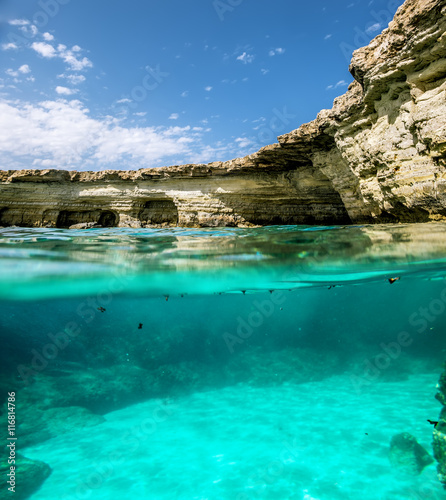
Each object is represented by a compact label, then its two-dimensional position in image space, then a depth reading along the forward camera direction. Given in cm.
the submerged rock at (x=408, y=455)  649
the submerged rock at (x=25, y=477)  626
